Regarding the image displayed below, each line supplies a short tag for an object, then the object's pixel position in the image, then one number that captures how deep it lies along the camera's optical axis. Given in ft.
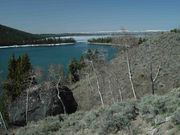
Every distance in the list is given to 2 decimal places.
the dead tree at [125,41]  66.37
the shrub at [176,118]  18.72
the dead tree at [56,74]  79.47
